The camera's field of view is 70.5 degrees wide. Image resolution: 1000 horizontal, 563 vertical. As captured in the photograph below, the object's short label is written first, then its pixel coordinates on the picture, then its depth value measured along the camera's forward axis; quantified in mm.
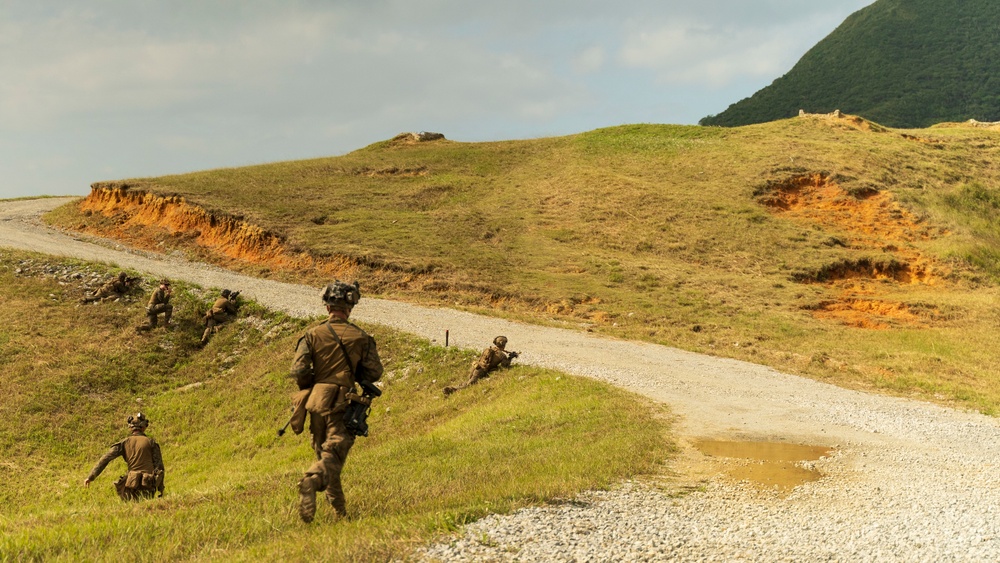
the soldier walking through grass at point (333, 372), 7750
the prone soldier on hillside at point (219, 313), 24981
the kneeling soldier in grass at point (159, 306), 24625
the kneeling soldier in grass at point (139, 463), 11680
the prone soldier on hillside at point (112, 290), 26544
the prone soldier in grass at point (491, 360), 18734
